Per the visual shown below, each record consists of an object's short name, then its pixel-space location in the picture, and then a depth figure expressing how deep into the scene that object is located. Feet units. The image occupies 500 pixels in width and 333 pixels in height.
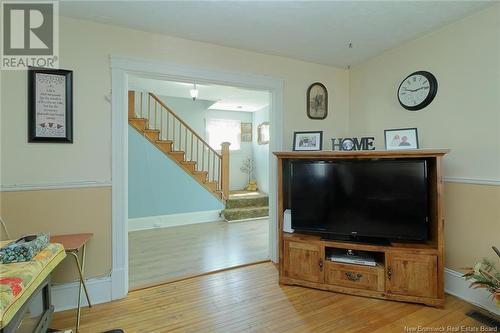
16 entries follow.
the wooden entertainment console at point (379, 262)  6.50
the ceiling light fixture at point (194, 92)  13.06
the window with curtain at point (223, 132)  20.47
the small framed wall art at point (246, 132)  21.83
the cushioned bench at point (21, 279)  3.27
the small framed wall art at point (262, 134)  19.98
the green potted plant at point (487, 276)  5.43
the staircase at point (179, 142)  15.10
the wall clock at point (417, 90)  7.59
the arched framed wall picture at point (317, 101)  9.83
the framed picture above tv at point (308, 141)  8.95
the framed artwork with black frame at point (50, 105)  6.30
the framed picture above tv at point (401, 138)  7.55
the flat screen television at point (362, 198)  6.84
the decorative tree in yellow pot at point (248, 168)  21.66
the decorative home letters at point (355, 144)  8.18
